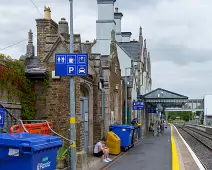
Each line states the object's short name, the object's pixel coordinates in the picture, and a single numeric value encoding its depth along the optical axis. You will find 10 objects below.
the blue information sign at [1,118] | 7.21
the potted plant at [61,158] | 10.52
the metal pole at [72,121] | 9.43
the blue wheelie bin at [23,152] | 6.29
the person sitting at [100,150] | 14.88
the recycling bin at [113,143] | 17.44
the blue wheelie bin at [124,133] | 19.16
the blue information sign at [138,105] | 27.73
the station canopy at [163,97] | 35.28
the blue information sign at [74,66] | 9.47
